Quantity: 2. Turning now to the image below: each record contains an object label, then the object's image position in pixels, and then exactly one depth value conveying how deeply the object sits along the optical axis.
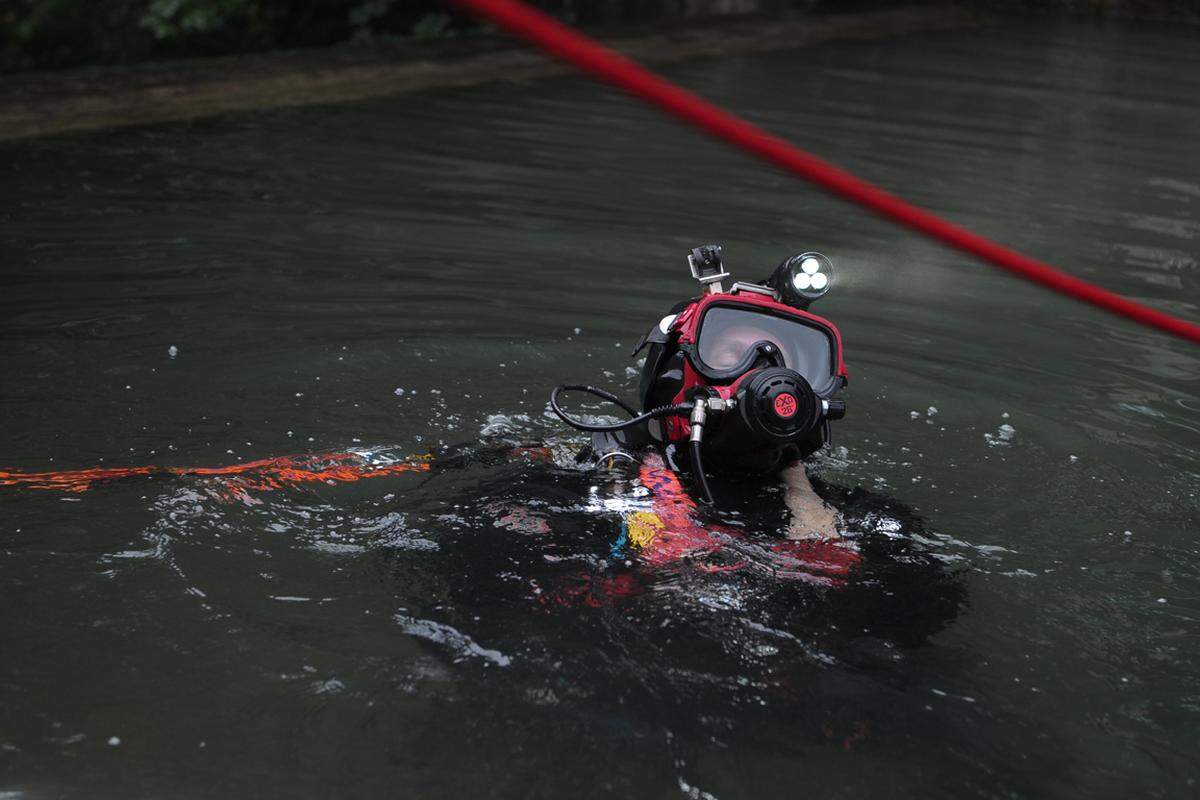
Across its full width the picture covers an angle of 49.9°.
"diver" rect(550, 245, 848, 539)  3.55
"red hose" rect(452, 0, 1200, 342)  1.52
